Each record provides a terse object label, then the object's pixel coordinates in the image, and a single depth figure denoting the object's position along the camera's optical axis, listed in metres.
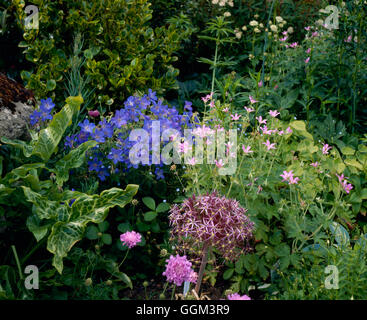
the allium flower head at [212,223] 2.23
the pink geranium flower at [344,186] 2.59
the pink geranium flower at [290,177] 2.46
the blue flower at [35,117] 2.82
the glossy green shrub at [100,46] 3.61
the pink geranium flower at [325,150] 2.88
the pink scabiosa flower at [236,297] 2.02
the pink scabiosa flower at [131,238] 2.34
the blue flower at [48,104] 2.87
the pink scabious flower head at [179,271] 2.04
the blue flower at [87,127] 2.82
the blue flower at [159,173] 2.79
